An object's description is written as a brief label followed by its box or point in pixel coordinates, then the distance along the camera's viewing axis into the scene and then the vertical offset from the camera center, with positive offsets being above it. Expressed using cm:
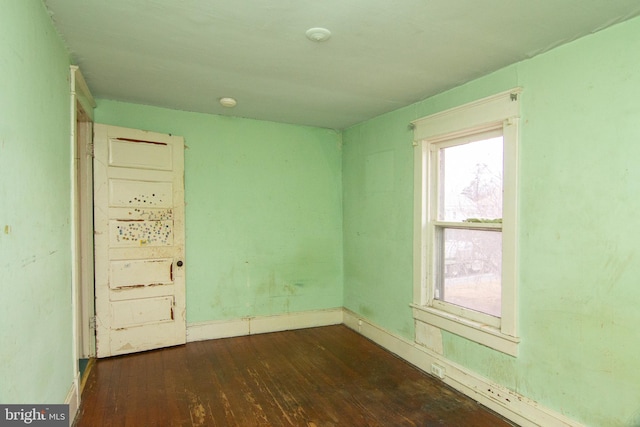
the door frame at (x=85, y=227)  317 -17
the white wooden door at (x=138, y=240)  328 -31
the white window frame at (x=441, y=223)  239 -7
